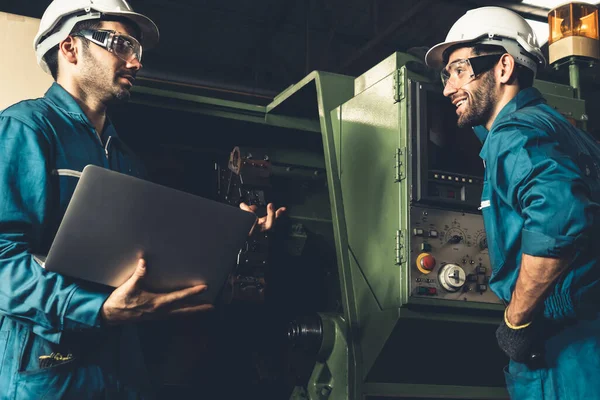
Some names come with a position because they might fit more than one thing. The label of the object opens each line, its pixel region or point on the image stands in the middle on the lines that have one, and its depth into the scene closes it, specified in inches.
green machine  103.9
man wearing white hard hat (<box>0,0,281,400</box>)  75.6
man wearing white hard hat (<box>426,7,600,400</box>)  70.2
